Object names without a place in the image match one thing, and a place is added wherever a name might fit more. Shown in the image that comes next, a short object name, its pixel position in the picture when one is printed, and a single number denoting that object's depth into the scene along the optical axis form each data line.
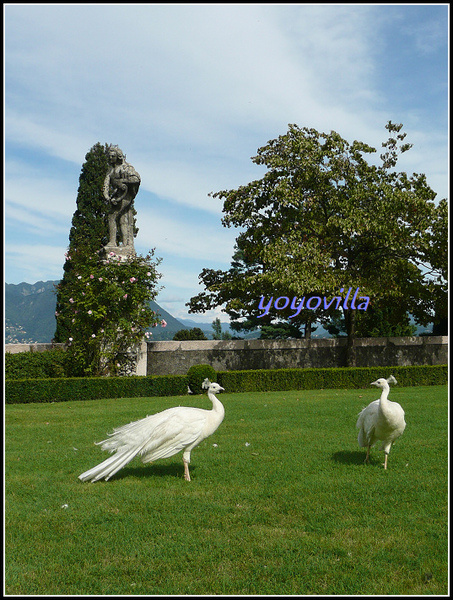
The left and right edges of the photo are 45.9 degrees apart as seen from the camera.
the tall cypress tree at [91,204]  27.39
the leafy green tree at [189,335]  34.25
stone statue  17.86
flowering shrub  16.86
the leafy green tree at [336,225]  20.30
